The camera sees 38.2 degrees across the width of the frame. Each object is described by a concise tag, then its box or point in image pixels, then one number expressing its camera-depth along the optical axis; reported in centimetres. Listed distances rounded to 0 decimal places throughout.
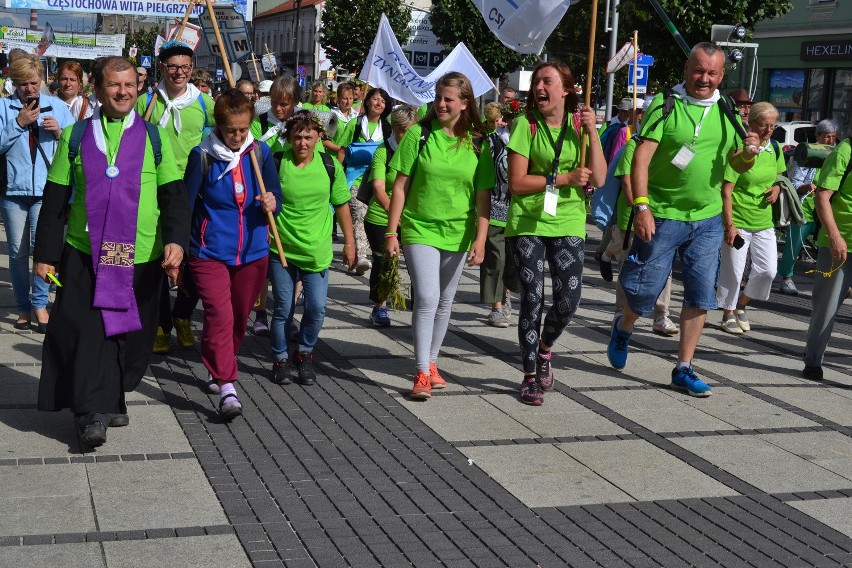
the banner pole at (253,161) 648
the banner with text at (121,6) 2009
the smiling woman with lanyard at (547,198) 675
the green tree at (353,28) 5400
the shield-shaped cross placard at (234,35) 1229
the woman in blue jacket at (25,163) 826
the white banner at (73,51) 6275
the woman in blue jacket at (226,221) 636
